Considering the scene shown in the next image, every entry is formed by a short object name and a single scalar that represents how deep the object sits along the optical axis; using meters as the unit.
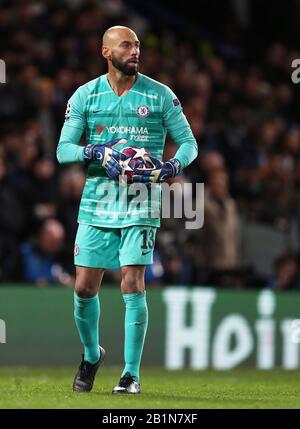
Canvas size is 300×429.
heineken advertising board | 25.75
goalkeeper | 16.03
